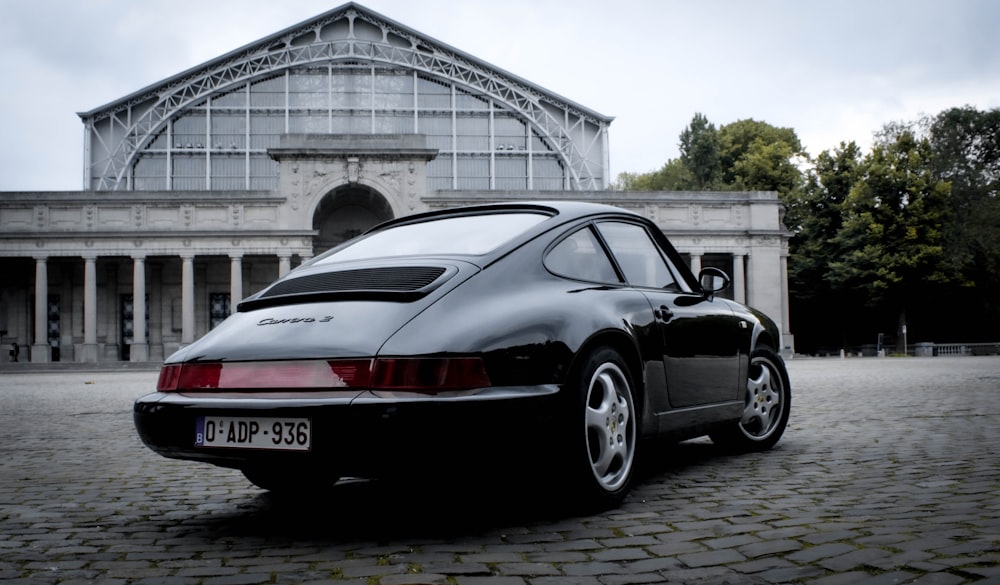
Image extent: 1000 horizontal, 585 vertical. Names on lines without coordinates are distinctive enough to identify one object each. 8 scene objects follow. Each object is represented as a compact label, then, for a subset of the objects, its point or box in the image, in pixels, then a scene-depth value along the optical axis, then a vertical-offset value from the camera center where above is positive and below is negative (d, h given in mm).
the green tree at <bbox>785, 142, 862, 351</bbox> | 53844 +4784
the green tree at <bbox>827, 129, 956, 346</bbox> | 50031 +4628
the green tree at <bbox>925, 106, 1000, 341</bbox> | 50906 +6502
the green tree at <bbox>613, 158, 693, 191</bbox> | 65750 +11548
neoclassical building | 45969 +7789
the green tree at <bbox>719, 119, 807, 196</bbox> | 60531 +11116
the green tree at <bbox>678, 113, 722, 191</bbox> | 62406 +11228
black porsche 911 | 3488 -208
